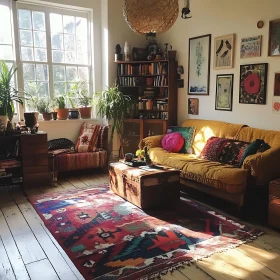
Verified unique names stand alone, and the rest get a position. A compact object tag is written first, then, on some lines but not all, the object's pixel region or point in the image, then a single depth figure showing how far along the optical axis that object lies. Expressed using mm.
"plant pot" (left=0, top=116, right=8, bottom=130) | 3988
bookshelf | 5066
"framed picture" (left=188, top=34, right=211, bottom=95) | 4525
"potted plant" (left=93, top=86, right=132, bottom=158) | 4965
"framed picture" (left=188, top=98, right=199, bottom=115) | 4820
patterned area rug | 2307
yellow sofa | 3100
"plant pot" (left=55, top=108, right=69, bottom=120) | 5055
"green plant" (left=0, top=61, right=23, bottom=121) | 4027
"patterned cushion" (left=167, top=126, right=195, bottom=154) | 4440
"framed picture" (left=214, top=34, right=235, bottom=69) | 4141
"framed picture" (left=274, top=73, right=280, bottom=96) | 3596
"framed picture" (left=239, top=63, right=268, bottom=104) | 3765
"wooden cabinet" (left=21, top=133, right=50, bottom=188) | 4117
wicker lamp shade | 2529
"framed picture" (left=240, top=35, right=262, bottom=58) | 3785
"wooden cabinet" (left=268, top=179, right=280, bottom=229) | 2852
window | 4848
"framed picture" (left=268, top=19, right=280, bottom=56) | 3525
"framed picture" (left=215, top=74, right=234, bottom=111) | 4234
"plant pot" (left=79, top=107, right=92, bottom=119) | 5289
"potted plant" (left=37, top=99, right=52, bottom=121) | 4891
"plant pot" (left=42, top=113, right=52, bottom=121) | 4926
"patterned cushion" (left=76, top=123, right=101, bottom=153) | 4848
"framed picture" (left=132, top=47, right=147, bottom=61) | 5328
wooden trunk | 3281
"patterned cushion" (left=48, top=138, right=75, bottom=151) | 4805
